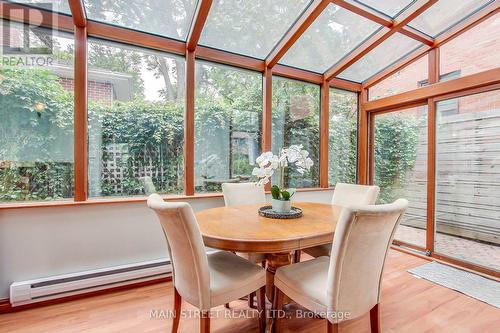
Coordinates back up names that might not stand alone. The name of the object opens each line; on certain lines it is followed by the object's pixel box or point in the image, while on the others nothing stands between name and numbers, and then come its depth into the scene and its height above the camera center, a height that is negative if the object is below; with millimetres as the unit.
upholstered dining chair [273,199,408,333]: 1190 -550
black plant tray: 1868 -375
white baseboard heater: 1896 -983
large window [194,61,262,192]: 2844 +503
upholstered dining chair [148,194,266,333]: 1271 -662
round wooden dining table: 1368 -407
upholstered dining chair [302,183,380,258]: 2168 -310
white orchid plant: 1914 +35
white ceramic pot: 1998 -330
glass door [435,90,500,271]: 2625 -163
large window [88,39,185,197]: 2352 +459
